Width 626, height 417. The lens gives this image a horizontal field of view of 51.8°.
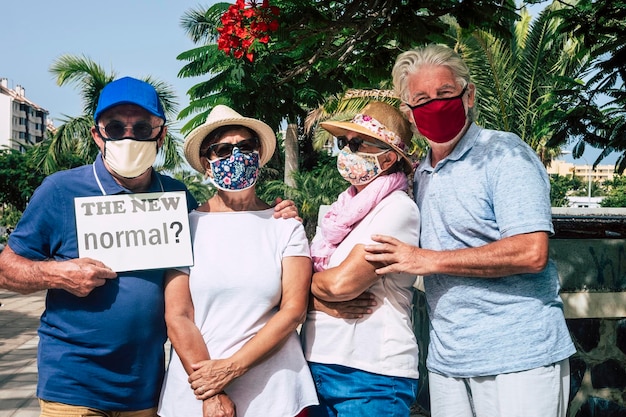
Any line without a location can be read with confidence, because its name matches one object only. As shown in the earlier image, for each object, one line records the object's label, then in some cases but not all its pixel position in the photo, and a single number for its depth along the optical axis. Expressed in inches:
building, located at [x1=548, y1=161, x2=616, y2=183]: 5876.0
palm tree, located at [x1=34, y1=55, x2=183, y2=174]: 842.2
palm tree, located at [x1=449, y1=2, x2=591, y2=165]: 718.5
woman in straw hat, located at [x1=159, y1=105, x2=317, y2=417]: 95.0
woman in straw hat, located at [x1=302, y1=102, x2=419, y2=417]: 98.7
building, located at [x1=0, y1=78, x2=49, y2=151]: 3858.3
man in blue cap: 96.7
